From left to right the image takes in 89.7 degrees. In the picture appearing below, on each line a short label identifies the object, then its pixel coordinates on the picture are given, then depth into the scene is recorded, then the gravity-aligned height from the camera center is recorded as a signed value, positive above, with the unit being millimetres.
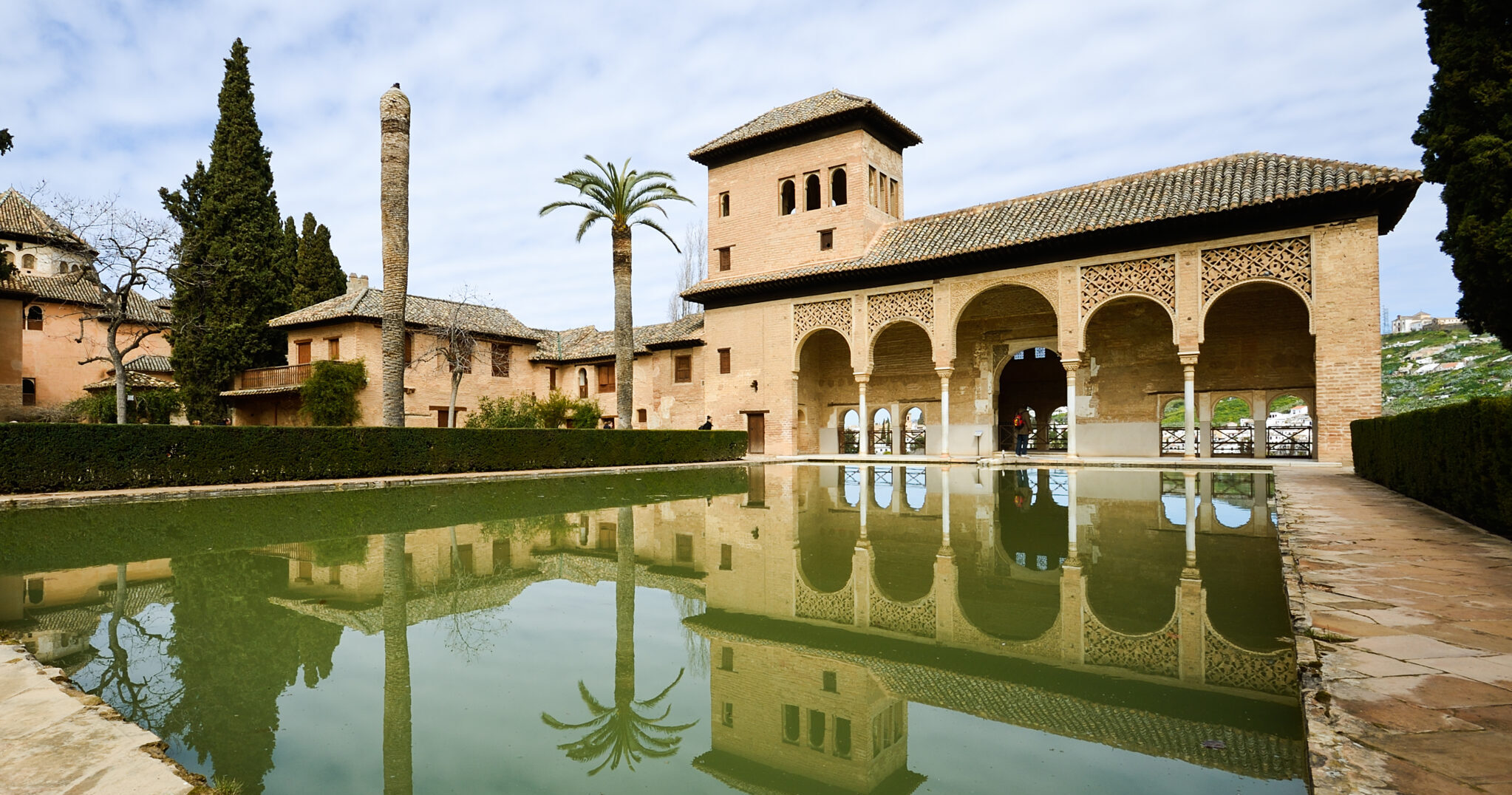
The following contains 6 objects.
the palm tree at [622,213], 24000 +6680
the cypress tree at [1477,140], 14648 +5474
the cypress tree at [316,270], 33156 +6826
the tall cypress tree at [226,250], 26438 +6198
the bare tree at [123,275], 21422 +4557
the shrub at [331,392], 26984 +1150
